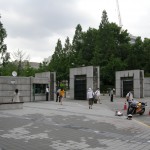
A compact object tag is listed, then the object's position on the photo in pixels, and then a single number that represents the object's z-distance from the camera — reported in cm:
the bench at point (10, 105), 1903
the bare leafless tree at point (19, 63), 5716
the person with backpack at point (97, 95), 2714
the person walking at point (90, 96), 2042
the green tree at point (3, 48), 5408
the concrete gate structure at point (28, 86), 2683
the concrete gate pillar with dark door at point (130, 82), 3769
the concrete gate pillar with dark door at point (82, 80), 3089
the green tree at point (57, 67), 6495
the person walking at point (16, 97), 2320
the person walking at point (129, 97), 1867
